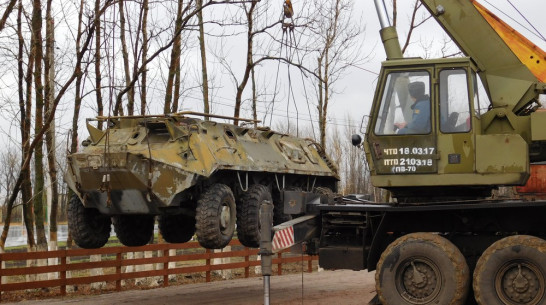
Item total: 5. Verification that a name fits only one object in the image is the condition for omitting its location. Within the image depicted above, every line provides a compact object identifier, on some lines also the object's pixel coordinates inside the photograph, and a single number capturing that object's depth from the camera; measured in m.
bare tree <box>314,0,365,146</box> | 26.46
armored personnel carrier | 12.38
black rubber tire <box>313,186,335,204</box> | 15.35
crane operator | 10.24
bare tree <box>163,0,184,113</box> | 20.23
